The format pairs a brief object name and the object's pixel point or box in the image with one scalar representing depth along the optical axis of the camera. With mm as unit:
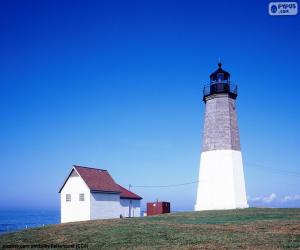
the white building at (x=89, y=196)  41750
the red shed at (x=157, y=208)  45969
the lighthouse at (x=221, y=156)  39312
